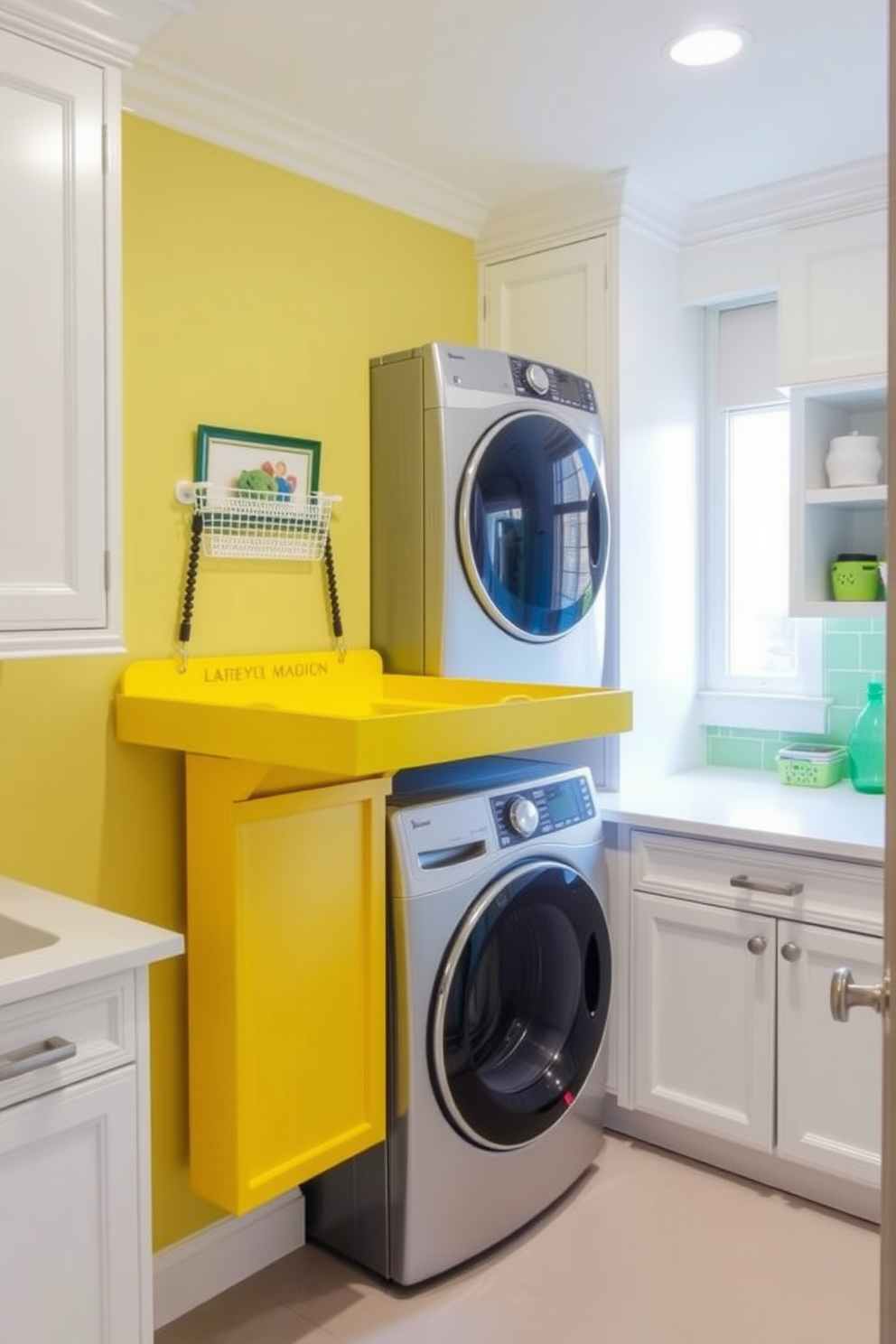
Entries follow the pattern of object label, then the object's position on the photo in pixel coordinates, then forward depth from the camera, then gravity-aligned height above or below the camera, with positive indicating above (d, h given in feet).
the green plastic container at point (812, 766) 9.42 -0.99
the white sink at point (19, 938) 5.14 -1.36
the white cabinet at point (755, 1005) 7.55 -2.61
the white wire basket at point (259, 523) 7.28 +0.91
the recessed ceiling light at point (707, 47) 6.64 +3.76
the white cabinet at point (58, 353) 5.15 +1.46
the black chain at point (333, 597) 8.18 +0.42
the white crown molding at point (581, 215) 8.91 +3.70
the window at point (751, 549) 10.07 +0.98
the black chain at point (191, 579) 7.16 +0.49
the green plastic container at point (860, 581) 8.87 +0.58
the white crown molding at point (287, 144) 6.95 +3.65
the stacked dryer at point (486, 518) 8.02 +1.04
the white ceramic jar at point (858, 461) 8.73 +1.53
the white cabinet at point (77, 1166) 4.50 -2.21
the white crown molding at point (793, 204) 8.52 +3.70
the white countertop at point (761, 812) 7.63 -1.24
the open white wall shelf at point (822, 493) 8.70 +1.27
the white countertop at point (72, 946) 4.55 -1.31
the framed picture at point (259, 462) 7.28 +1.33
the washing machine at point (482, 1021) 7.00 -2.56
